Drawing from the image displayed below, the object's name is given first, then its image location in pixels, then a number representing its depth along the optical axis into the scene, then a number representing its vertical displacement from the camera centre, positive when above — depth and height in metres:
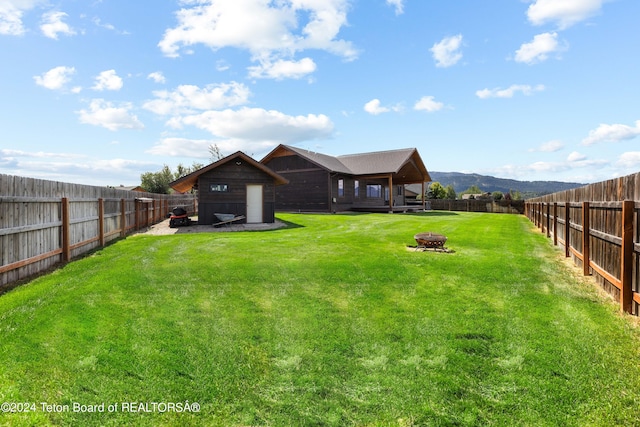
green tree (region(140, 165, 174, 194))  65.81 +4.90
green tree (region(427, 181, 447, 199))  75.71 +2.92
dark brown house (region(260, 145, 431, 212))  28.92 +2.48
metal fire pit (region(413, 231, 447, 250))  10.17 -1.04
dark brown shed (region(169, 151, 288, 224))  18.67 +0.96
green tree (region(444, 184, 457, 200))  102.01 +3.68
